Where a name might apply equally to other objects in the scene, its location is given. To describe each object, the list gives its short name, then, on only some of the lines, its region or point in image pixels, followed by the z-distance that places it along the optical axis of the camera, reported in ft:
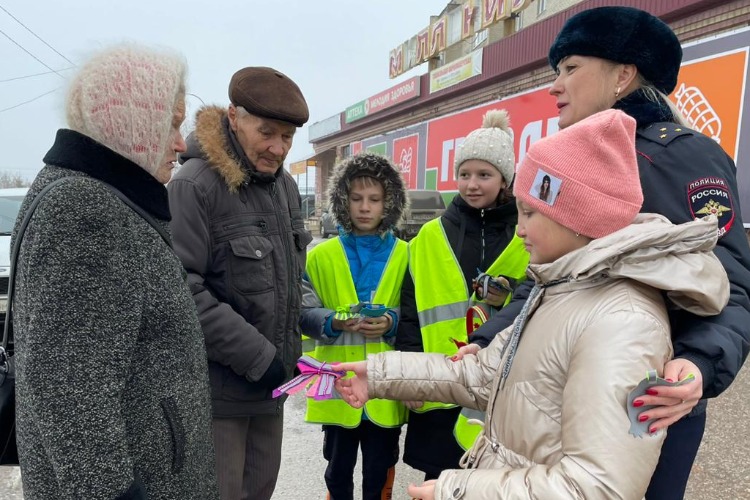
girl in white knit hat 7.77
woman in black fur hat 4.02
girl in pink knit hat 3.19
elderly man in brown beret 6.16
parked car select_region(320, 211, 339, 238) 54.15
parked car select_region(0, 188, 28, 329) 18.33
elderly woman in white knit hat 3.48
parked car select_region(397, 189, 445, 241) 38.73
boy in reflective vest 8.05
